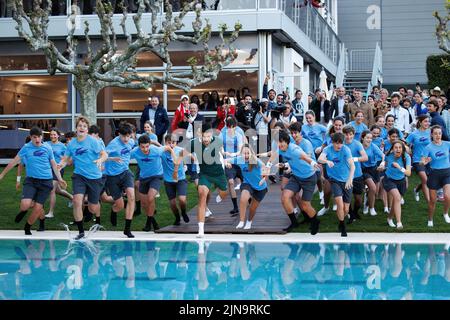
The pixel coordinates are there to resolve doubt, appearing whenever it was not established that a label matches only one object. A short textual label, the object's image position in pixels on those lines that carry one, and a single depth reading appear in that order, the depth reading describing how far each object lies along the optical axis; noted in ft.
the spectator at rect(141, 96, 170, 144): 64.18
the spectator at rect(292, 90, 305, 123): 69.15
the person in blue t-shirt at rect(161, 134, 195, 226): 48.73
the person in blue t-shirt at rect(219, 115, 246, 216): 49.67
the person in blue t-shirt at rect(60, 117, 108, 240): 44.82
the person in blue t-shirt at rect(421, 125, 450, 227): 47.32
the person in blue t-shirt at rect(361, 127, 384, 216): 48.93
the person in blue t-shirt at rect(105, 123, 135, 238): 47.37
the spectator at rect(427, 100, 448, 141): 56.69
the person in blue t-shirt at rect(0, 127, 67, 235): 47.42
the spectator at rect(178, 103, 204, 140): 61.41
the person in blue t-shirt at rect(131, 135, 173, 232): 47.75
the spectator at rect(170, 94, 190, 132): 62.23
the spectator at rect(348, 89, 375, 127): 61.77
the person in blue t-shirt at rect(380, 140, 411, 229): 46.93
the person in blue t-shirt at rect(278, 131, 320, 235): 45.73
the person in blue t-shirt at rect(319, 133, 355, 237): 45.14
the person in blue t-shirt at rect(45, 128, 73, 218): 53.01
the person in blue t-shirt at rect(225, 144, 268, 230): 46.57
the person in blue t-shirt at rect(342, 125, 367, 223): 46.85
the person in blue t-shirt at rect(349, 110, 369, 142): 52.70
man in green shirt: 45.32
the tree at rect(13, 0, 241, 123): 65.41
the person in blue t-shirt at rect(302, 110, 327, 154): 53.21
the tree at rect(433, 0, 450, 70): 82.38
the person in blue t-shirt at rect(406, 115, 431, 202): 50.16
